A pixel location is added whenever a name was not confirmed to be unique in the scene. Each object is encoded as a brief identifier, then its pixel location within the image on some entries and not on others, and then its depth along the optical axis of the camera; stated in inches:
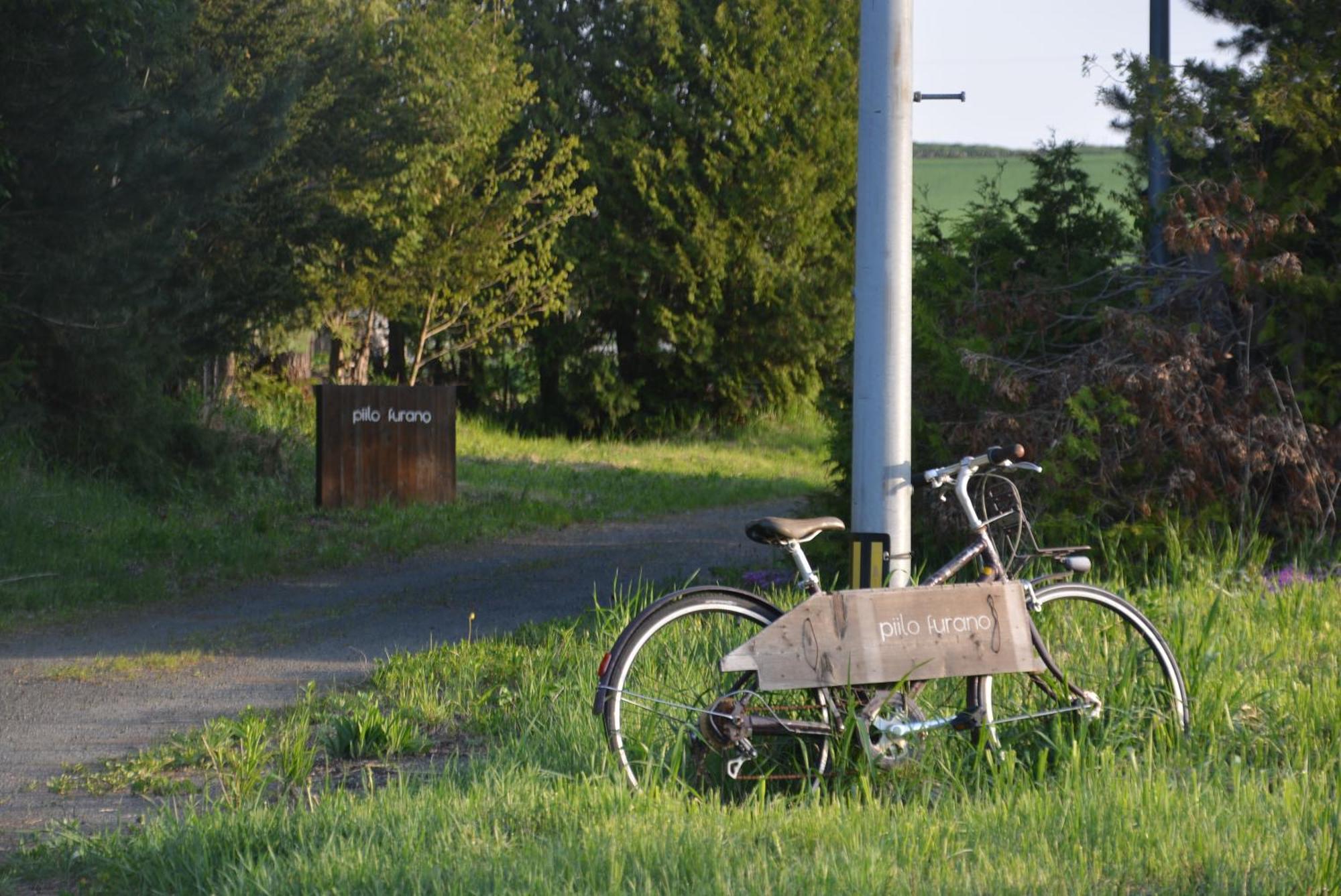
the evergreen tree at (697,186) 2062.0
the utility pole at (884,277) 483.2
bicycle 393.4
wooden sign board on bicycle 389.7
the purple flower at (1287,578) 639.8
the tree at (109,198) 842.2
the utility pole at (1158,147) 729.6
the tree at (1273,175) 692.1
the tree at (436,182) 1409.9
